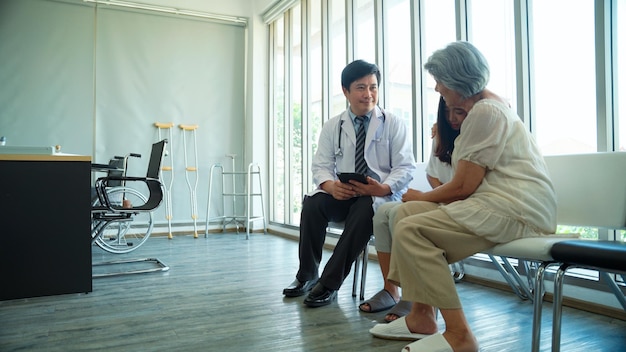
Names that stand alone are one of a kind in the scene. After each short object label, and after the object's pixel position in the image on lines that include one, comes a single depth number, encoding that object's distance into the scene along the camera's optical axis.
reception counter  2.15
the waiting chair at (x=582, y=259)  1.06
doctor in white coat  2.05
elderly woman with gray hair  1.35
